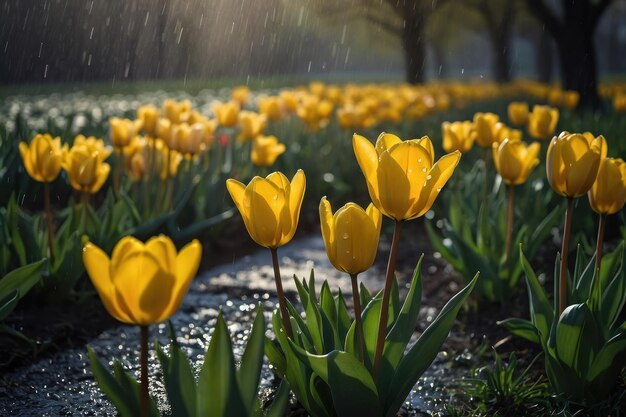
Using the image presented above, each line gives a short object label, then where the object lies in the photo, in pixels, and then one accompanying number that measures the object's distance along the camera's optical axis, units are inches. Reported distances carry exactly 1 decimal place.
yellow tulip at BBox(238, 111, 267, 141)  169.0
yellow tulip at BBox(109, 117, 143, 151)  130.2
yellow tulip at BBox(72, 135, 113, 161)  110.2
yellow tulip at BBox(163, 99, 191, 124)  151.5
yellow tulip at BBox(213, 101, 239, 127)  173.9
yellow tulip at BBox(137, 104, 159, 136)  138.6
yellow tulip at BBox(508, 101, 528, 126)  169.0
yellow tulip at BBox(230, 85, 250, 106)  249.1
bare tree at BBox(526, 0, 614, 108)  403.9
